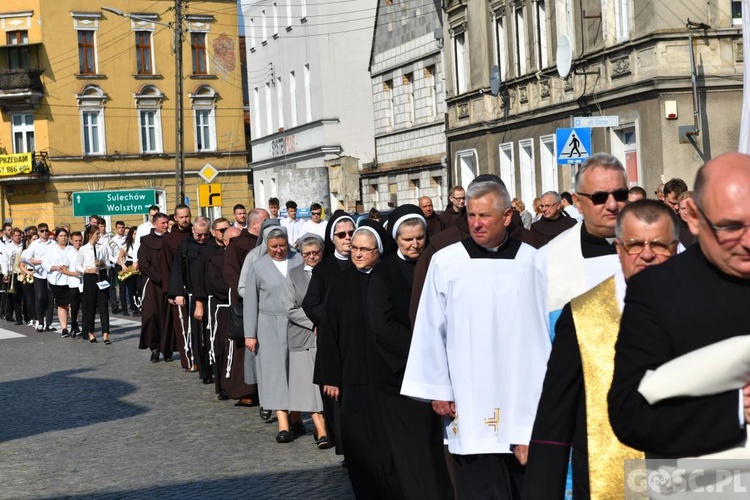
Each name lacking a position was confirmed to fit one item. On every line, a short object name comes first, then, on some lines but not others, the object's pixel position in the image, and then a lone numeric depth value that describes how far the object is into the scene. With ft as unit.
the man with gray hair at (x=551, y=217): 52.29
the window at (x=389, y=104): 164.35
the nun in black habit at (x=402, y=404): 28.04
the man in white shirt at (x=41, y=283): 94.02
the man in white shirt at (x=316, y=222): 87.56
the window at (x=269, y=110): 213.05
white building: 174.19
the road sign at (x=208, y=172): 110.32
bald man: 10.98
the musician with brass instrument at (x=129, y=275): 93.15
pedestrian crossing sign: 70.08
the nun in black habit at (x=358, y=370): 29.84
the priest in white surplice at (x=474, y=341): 22.77
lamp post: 124.37
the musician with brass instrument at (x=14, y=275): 103.04
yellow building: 227.81
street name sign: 70.49
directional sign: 132.16
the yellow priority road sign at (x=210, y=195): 108.06
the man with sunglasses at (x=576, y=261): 17.84
